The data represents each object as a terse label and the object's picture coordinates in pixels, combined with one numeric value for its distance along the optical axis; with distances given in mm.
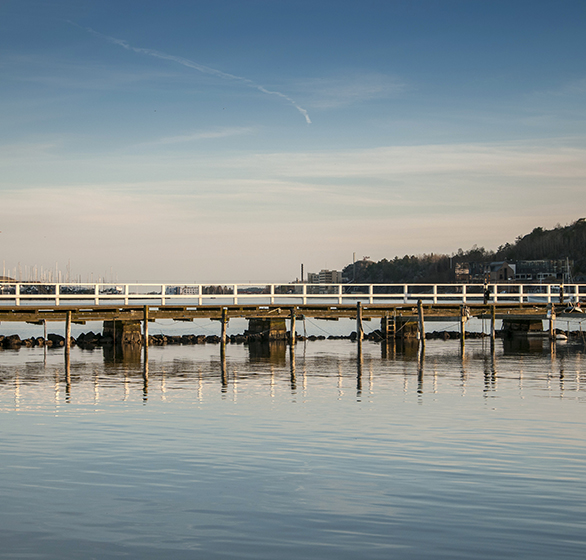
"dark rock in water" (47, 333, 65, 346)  47219
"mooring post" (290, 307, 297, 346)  41897
